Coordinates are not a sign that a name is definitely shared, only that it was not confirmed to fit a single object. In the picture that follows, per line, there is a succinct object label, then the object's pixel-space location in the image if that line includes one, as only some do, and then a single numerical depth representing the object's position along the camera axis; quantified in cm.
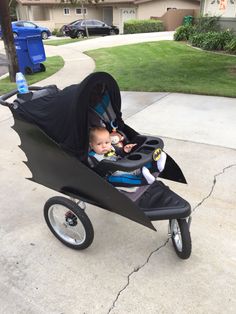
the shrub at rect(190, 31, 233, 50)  982
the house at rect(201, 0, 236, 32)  1042
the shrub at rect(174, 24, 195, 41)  1222
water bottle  236
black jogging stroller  199
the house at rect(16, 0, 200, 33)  2423
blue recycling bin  758
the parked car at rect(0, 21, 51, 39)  1702
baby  217
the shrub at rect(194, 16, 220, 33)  1089
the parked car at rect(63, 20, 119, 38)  1876
